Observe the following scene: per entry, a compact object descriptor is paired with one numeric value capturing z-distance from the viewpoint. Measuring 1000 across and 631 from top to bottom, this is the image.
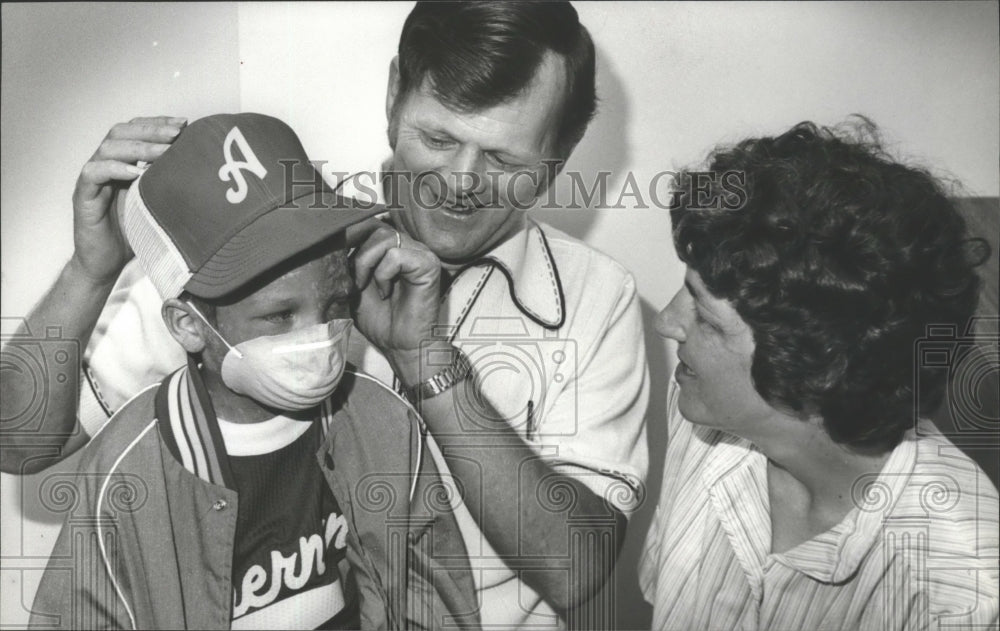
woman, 1.57
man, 1.66
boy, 1.43
